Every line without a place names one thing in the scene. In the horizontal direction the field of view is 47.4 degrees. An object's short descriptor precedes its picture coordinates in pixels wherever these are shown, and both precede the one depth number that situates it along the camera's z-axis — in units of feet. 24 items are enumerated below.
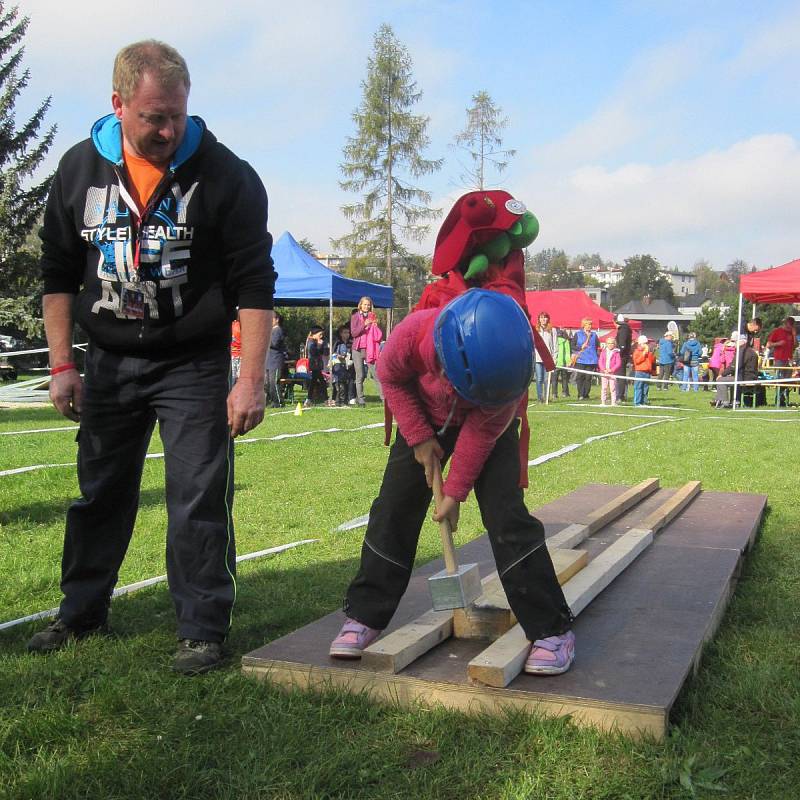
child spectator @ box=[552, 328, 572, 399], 71.72
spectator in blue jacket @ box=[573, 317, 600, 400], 68.44
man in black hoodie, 10.71
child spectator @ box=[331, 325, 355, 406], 60.08
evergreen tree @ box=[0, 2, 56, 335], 78.79
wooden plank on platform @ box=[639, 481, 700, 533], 16.85
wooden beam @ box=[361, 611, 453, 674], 9.78
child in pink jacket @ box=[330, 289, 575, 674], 9.18
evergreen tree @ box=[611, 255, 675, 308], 431.02
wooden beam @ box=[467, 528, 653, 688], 9.29
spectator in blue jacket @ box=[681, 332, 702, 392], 94.84
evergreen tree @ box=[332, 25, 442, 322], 145.79
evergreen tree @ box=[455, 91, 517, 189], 152.97
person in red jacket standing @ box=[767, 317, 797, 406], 71.97
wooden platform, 8.96
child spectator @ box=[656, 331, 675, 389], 86.33
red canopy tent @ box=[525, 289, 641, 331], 118.83
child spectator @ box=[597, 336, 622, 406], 63.98
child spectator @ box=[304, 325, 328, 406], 61.93
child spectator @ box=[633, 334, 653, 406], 72.69
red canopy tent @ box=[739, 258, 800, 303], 61.72
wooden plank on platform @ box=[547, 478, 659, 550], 14.85
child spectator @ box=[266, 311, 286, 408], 58.70
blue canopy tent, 64.80
